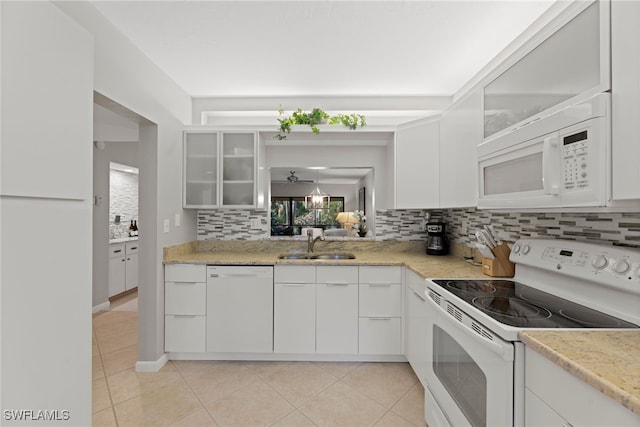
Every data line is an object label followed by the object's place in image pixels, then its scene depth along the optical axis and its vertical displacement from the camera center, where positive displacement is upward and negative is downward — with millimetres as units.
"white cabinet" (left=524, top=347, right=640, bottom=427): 719 -528
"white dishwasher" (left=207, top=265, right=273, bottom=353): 2461 -824
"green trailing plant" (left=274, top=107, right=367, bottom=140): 2729 +872
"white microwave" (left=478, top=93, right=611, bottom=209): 1022 +221
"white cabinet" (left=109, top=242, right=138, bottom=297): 4230 -854
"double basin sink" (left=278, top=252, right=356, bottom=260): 2869 -438
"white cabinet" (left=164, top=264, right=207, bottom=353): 2473 -821
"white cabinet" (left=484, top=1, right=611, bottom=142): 1073 +636
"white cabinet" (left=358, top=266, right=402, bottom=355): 2439 -830
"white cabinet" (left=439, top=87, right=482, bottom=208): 1924 +461
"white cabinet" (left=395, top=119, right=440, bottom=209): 2529 +424
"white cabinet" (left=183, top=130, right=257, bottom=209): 2801 +410
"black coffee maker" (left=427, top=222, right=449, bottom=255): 2814 -263
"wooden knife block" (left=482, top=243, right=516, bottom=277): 1881 -334
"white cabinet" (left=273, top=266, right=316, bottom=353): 2453 -830
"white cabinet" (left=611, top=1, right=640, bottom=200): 924 +381
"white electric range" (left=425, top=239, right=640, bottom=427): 1067 -423
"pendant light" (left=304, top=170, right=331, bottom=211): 3293 +136
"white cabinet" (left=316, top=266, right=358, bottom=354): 2449 -877
